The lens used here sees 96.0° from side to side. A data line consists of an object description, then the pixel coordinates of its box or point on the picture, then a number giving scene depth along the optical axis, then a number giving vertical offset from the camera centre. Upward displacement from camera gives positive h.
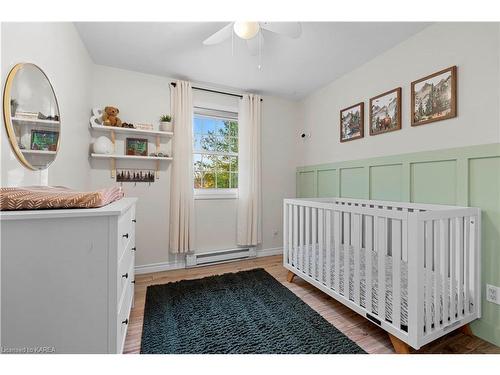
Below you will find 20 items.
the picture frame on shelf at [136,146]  2.43 +0.45
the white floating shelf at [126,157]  2.21 +0.31
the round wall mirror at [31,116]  1.05 +0.37
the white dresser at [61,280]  0.79 -0.34
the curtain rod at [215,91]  2.60 +1.21
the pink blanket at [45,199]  0.81 -0.05
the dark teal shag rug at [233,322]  1.34 -0.94
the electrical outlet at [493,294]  1.39 -0.65
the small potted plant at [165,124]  2.47 +0.70
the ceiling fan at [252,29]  1.46 +1.08
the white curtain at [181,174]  2.55 +0.15
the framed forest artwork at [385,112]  1.98 +0.72
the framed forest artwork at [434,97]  1.60 +0.70
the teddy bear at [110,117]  2.27 +0.71
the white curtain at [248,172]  2.91 +0.21
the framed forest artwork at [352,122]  2.33 +0.72
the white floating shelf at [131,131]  2.21 +0.59
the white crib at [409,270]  1.20 -0.52
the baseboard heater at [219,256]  2.69 -0.85
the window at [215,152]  2.86 +0.47
